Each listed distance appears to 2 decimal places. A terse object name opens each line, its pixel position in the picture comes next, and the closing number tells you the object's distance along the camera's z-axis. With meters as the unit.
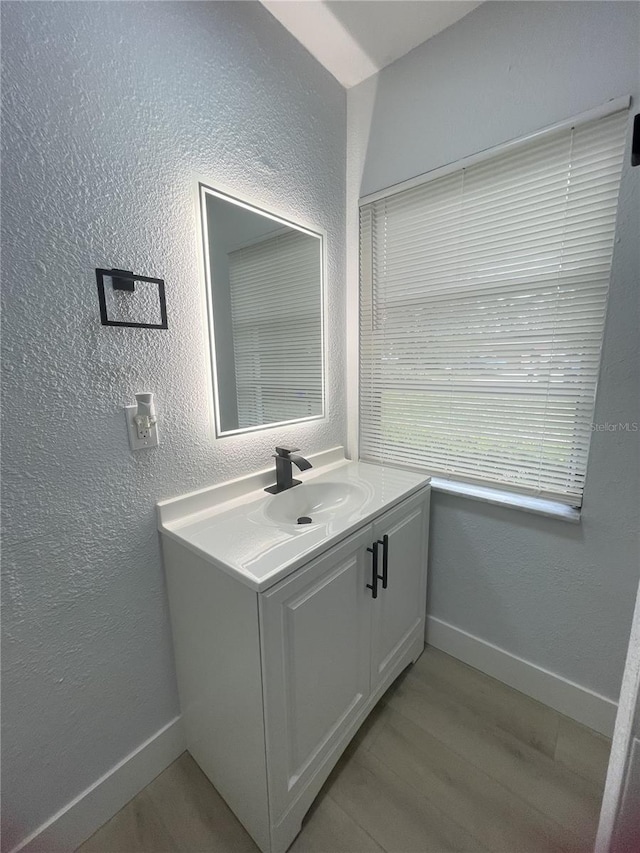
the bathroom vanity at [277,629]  0.85
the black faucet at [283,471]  1.33
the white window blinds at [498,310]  1.12
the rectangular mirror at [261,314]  1.17
